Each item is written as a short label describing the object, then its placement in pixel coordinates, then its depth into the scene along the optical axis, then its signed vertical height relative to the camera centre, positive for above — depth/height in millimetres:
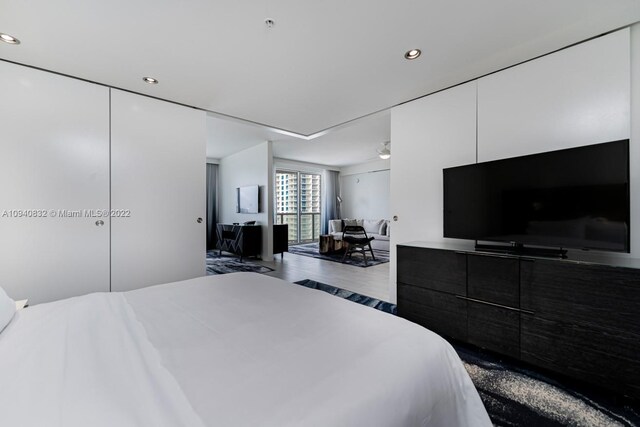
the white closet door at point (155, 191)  2703 +263
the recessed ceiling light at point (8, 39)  1899 +1344
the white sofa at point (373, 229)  6809 -455
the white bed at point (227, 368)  647 -504
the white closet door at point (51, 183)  2213 +279
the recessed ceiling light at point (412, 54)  2129 +1380
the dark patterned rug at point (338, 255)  5500 -1052
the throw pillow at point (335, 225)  7785 -362
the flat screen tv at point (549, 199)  1673 +116
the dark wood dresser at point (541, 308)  1508 -688
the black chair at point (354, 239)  5586 -567
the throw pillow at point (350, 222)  7777 -266
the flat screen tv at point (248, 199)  5826 +353
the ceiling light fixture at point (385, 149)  4900 +1271
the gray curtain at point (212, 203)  7273 +282
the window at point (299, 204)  7945 +318
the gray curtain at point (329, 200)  8672 +468
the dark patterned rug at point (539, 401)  1368 -1124
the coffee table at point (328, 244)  6418 -791
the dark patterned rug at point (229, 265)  4832 -1083
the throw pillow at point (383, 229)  7079 -439
